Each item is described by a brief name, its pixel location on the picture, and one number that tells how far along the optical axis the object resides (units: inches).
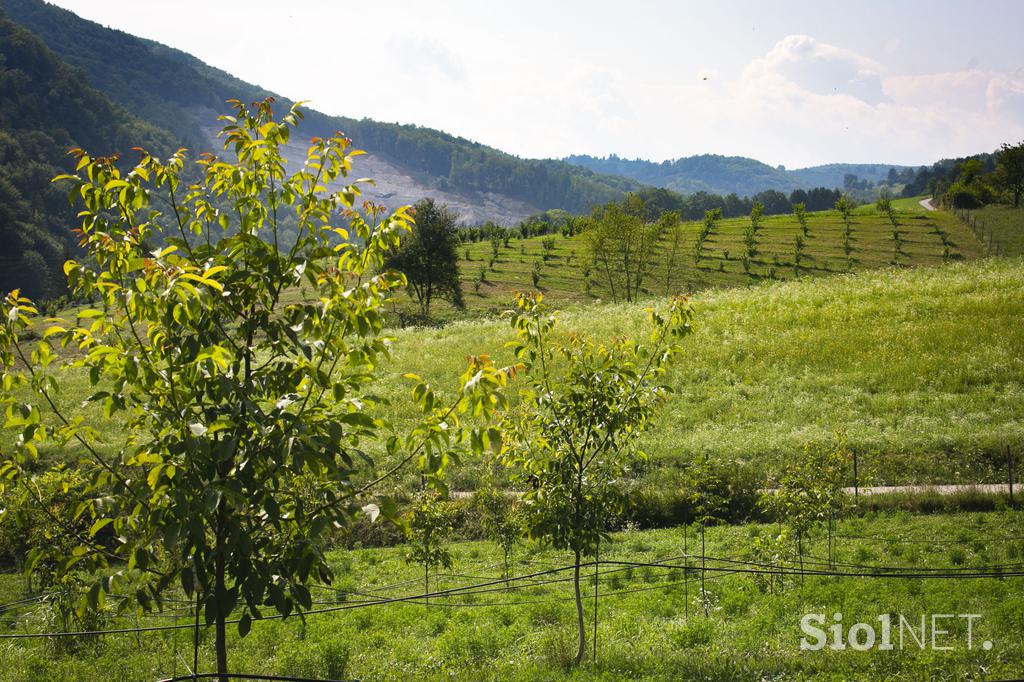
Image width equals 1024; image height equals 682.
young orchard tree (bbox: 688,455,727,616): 734.9
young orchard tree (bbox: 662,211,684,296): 3112.7
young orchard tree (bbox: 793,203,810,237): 4093.8
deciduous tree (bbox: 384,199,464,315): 2522.1
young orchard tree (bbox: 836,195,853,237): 4025.1
